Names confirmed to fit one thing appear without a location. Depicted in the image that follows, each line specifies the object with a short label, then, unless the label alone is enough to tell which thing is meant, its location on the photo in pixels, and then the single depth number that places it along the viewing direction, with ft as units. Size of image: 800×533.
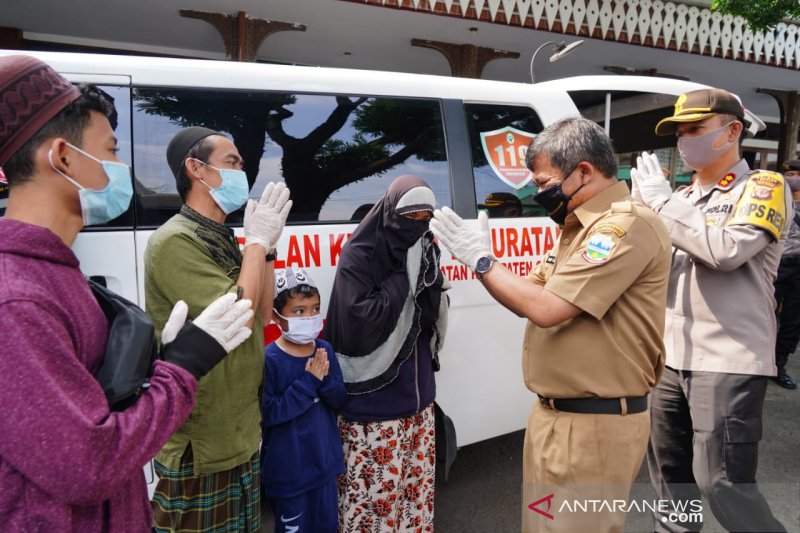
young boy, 6.35
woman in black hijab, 6.55
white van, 6.61
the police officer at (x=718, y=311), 6.33
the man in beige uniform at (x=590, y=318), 4.98
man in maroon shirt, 2.75
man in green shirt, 4.98
